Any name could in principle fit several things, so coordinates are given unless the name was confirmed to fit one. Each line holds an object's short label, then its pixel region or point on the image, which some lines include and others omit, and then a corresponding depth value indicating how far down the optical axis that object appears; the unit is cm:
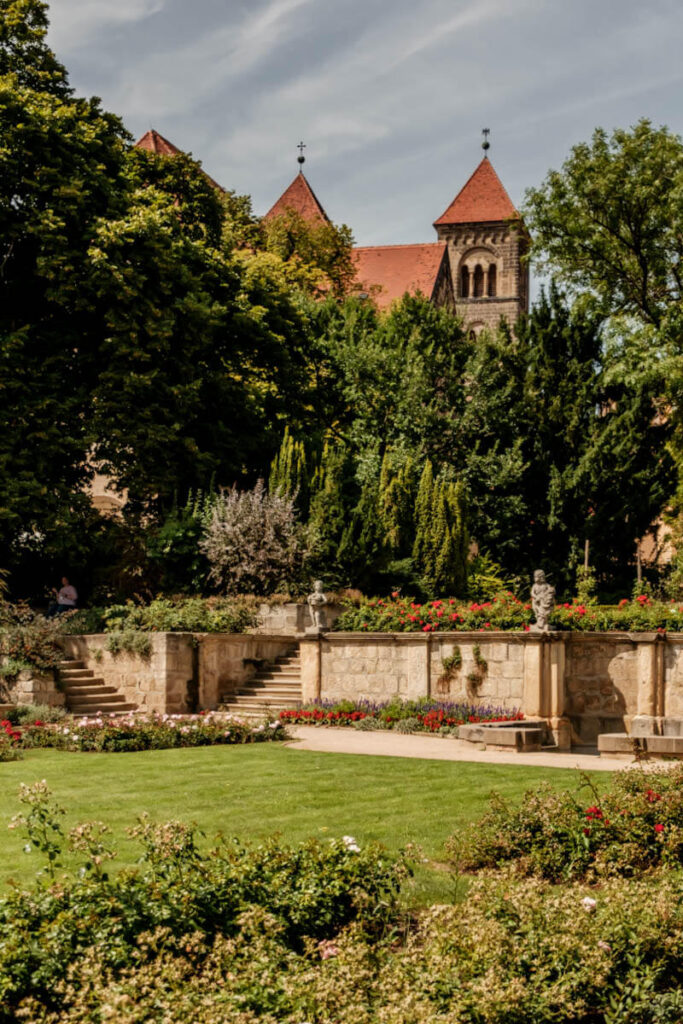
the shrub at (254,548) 2112
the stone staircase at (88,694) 1708
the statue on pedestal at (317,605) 1828
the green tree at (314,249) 3569
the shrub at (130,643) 1739
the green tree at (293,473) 2466
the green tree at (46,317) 2184
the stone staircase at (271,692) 1772
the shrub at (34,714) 1517
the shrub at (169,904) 455
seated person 2153
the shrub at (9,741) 1210
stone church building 6362
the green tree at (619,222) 2823
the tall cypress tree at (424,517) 2497
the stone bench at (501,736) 1364
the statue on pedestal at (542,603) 1565
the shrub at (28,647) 1652
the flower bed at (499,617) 1603
